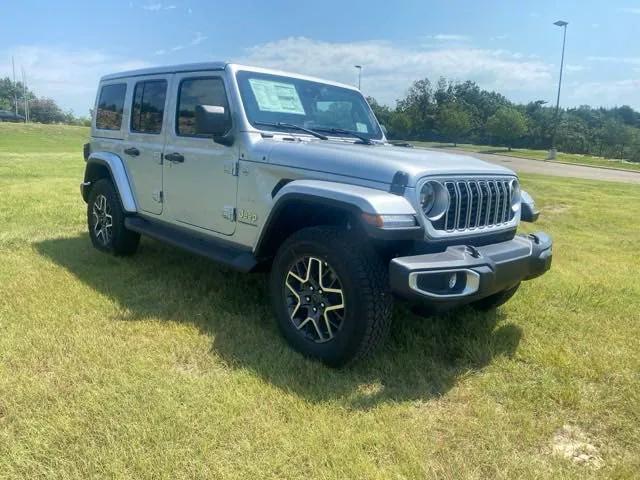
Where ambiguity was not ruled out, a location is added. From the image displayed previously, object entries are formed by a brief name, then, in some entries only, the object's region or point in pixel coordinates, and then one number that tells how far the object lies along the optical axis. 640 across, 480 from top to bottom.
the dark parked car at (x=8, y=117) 63.61
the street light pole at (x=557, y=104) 32.72
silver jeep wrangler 2.89
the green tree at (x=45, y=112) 87.62
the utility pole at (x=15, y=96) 91.71
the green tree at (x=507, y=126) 48.67
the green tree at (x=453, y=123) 51.28
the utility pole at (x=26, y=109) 76.84
